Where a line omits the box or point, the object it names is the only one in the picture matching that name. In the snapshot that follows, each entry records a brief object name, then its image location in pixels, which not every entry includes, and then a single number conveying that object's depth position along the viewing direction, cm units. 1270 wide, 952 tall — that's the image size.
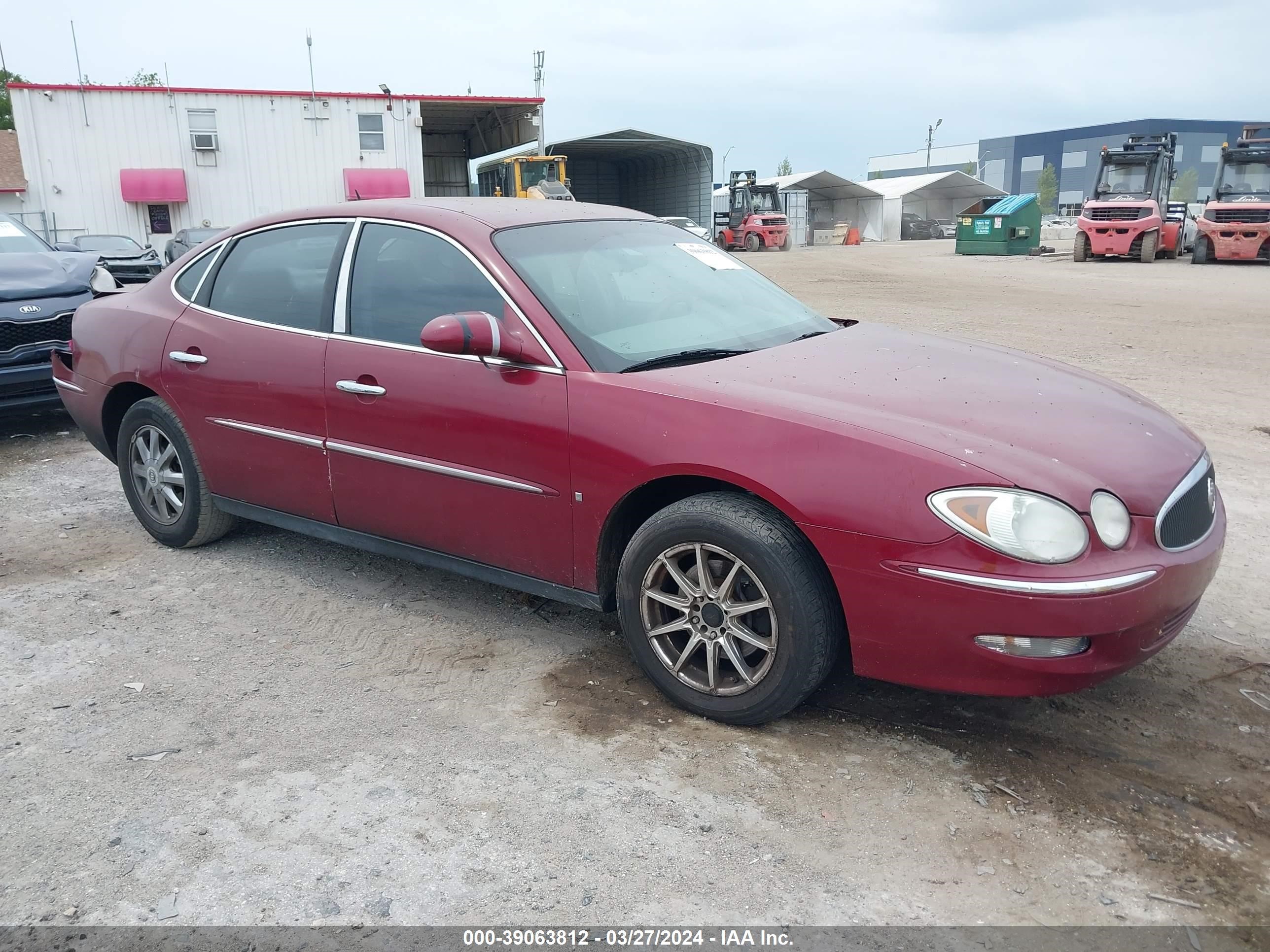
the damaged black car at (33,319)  696
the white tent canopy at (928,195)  5872
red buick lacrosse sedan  276
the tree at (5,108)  5788
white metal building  2606
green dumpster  3488
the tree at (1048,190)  8588
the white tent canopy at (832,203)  5612
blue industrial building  8950
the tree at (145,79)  7012
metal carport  4103
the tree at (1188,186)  8406
